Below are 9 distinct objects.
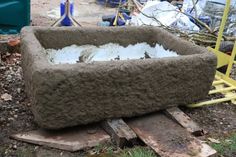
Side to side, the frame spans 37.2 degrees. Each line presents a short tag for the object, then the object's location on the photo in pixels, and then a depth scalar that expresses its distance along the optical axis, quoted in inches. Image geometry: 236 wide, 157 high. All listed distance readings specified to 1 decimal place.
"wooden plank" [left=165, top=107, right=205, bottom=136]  117.0
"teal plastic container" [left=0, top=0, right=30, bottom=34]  200.1
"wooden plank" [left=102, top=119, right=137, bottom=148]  107.0
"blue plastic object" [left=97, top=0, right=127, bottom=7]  344.3
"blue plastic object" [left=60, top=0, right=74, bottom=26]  231.3
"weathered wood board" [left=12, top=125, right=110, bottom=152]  104.0
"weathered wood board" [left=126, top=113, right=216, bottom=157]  103.9
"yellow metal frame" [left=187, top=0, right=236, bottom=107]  146.9
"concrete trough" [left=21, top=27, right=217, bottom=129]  100.8
